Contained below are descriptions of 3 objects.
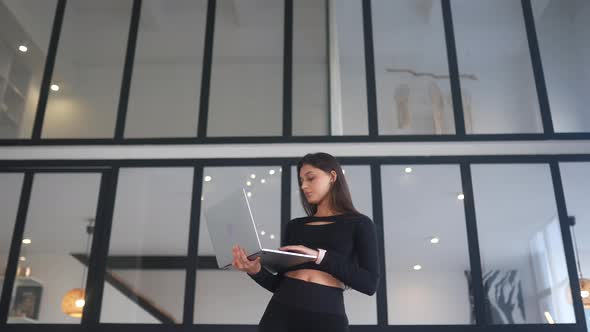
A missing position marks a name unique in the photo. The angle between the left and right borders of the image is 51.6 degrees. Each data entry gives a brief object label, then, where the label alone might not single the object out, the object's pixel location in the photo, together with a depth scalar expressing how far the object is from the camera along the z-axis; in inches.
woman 70.9
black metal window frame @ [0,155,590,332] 153.3
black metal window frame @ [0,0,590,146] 172.4
